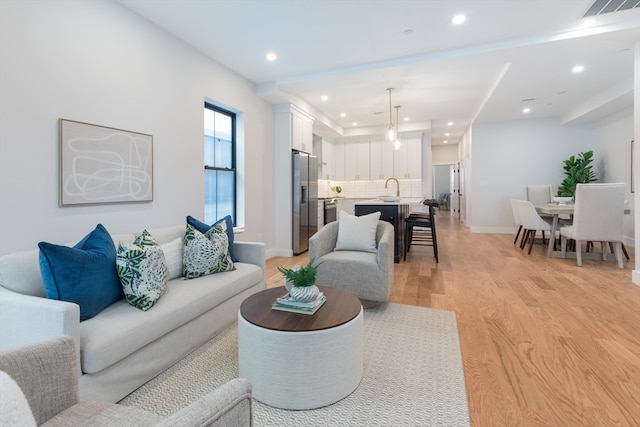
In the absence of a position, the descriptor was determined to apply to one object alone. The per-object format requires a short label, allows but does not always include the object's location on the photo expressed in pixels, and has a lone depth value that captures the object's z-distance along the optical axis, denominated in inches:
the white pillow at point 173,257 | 95.7
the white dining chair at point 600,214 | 165.9
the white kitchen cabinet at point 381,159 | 318.3
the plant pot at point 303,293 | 71.3
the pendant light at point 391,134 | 198.0
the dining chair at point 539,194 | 259.1
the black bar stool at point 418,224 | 191.8
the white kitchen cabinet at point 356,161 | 327.3
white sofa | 57.2
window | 162.7
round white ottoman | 61.2
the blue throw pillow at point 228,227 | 110.7
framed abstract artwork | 94.4
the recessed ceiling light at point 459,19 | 120.9
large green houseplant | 248.1
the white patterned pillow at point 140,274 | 74.4
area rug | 59.9
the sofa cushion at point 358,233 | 124.9
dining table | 191.0
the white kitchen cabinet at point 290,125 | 209.0
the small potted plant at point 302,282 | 71.1
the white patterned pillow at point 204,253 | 97.9
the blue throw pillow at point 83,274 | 63.2
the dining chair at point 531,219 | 208.7
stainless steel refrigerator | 213.0
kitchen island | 180.9
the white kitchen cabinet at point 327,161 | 307.0
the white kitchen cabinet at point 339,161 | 336.5
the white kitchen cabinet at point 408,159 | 309.1
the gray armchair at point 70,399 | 30.7
